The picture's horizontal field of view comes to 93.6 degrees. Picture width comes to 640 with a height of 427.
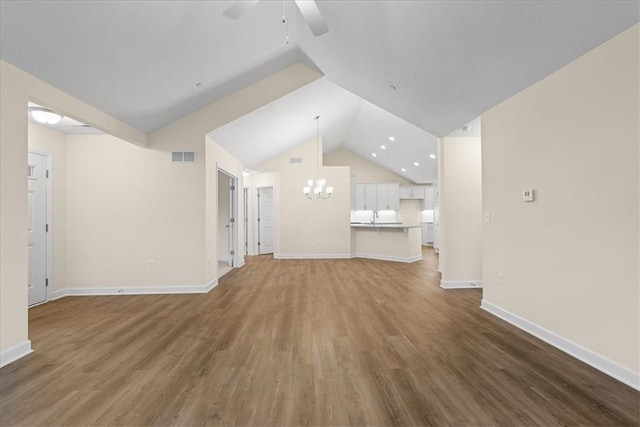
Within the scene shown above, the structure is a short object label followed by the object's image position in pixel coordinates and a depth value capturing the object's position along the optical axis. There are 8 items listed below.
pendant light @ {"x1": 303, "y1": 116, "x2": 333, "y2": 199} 8.65
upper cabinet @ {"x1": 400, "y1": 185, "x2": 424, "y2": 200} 11.70
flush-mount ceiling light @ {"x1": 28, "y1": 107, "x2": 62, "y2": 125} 3.51
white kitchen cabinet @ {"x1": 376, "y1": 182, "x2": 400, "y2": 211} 11.18
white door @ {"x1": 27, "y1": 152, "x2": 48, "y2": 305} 4.25
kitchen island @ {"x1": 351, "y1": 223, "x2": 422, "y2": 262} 8.14
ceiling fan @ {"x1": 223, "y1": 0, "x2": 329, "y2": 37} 2.16
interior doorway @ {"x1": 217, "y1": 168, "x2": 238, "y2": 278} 7.07
